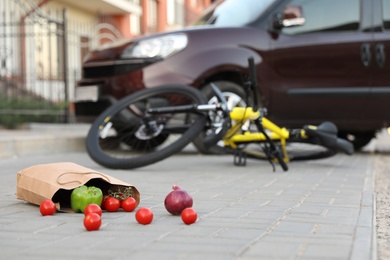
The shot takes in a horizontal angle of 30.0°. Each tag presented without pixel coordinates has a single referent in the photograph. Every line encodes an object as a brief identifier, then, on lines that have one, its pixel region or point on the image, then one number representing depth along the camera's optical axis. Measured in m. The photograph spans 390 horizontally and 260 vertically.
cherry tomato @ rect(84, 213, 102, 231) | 3.14
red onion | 3.59
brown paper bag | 3.76
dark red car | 7.48
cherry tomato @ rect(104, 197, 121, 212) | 3.74
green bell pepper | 3.63
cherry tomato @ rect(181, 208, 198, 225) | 3.34
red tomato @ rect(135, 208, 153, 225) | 3.34
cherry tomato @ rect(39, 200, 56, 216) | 3.58
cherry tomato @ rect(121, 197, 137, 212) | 3.75
